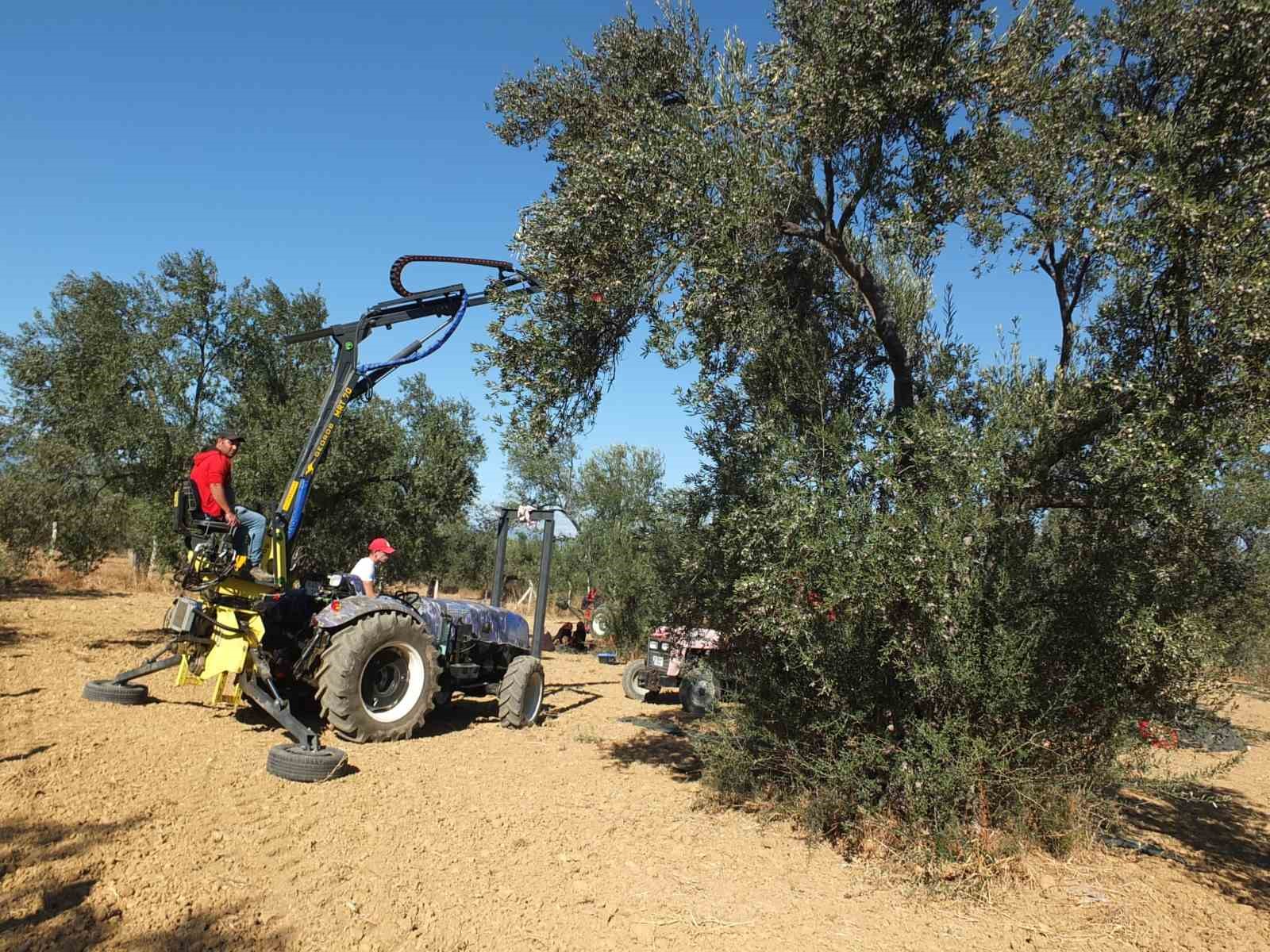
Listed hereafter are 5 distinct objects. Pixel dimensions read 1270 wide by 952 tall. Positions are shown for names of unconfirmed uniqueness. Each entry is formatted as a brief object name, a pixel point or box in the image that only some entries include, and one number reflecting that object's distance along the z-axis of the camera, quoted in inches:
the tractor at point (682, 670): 268.4
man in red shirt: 234.1
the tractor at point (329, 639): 235.9
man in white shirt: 297.1
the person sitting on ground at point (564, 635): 667.4
